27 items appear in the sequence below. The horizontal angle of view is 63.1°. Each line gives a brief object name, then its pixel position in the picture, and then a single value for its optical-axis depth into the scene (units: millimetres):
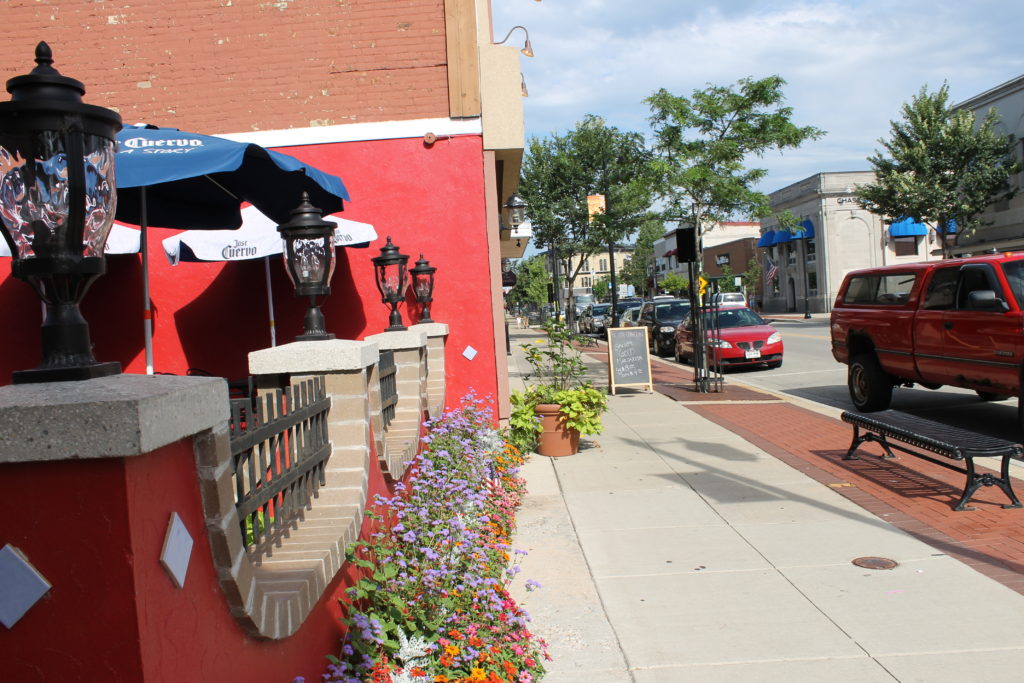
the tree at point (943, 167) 32625
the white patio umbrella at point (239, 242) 8055
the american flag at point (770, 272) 59588
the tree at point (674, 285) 69025
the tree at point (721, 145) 20188
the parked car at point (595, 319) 38375
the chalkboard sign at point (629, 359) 15258
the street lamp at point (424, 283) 8766
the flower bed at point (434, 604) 3516
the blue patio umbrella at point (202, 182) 5074
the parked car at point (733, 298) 43938
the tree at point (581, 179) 31844
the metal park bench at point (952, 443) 6445
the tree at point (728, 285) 63978
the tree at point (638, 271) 82319
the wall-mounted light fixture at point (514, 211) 19156
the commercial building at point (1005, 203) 32469
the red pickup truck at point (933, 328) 9039
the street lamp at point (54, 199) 2064
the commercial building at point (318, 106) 9117
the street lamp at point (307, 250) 5113
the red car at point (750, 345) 18906
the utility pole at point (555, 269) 35088
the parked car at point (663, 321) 25453
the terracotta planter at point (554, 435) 9297
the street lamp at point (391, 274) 8344
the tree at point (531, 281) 51822
